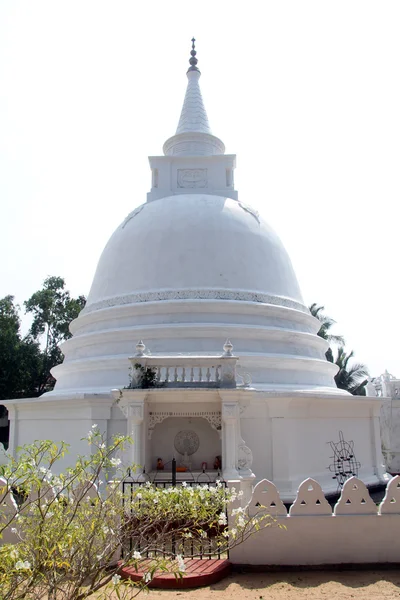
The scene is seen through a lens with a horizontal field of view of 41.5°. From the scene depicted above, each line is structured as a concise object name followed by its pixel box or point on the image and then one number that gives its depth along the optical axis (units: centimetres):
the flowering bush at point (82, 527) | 487
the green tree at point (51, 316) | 3938
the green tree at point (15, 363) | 3450
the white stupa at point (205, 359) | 1320
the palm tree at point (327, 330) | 3850
